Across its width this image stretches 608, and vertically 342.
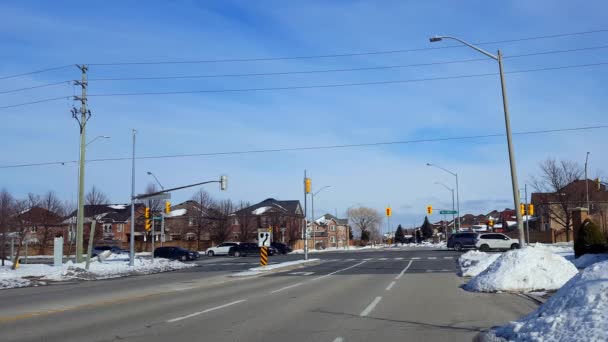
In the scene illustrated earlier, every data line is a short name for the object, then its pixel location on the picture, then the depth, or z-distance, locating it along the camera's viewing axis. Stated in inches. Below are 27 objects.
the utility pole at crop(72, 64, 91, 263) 1446.9
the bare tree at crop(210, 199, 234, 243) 3607.3
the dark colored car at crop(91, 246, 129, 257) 2669.5
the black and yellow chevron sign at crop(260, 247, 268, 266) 1455.5
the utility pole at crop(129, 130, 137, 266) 1699.1
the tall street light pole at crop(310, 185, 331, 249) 4666.6
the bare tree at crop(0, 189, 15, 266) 1883.1
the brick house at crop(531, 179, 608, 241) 2598.4
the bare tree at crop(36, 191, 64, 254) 2583.7
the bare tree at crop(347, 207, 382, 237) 6584.6
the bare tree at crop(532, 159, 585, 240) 2593.5
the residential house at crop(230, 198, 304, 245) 3838.6
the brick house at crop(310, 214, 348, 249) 5177.2
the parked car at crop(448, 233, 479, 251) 2348.7
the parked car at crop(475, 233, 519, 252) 2106.3
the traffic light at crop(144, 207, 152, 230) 1814.5
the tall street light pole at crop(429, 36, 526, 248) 863.7
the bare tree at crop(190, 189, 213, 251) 3703.2
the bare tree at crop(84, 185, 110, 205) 3603.3
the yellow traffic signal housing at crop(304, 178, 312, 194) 1796.9
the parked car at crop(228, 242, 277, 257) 2615.7
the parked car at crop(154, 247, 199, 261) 2393.0
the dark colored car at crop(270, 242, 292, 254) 2834.6
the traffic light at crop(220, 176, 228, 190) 1664.2
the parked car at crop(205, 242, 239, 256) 2792.8
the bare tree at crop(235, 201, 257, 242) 3786.9
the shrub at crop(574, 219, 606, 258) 1176.2
